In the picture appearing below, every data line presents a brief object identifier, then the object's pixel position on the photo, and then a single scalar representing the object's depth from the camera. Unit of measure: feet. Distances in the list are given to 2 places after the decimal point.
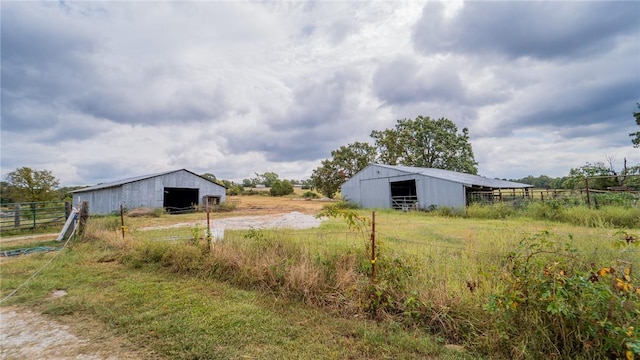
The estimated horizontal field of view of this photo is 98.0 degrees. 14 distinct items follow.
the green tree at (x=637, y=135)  68.85
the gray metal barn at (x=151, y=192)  67.21
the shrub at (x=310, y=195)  154.75
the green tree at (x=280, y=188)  170.40
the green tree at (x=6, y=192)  91.25
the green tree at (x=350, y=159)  126.72
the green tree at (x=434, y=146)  121.49
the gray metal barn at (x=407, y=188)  57.47
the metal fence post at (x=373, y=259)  11.64
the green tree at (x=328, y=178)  128.16
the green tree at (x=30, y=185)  88.68
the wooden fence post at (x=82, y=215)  28.37
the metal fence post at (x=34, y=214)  41.84
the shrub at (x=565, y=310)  6.87
